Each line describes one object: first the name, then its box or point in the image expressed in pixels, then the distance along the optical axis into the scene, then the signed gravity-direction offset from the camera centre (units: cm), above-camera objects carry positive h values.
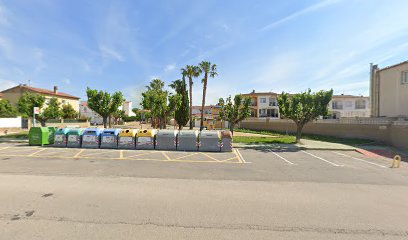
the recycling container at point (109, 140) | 1416 -153
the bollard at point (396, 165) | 1049 -222
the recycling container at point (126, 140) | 1407 -150
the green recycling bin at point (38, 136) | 1465 -139
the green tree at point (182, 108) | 2797 +144
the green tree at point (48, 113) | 2053 +33
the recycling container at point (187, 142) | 1404 -157
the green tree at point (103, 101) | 1936 +152
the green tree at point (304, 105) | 1730 +133
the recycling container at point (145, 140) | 1406 -148
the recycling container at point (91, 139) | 1426 -149
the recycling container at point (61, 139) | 1451 -155
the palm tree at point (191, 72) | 3412 +769
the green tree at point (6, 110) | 2887 +80
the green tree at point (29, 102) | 1998 +136
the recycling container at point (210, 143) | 1401 -159
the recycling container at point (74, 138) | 1441 -147
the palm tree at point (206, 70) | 3366 +801
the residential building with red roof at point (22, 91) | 4209 +488
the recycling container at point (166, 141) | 1403 -152
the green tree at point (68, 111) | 4180 +116
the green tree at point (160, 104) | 2285 +167
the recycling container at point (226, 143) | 1407 -158
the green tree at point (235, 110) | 2020 +94
